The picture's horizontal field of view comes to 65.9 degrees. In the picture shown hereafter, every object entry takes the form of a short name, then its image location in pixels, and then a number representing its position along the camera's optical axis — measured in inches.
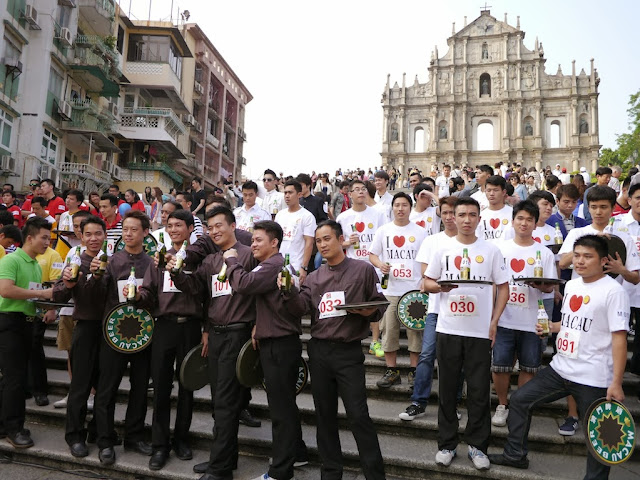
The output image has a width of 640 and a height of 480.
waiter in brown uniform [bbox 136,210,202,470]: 181.6
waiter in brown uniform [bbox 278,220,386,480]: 154.9
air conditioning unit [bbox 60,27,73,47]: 927.7
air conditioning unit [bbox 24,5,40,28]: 832.9
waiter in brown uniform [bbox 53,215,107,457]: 188.4
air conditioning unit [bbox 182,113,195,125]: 1443.2
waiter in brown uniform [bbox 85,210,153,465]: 186.9
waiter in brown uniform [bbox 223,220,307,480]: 161.6
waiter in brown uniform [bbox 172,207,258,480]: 165.8
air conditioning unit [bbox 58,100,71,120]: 947.1
